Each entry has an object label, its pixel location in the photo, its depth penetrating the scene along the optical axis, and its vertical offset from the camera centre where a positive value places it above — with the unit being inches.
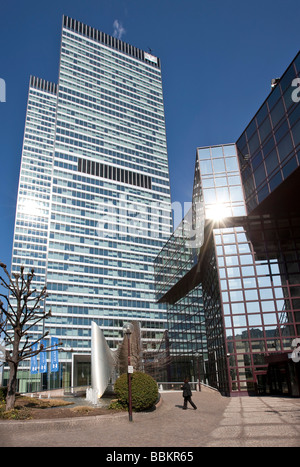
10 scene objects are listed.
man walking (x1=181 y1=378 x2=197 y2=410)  700.0 -61.1
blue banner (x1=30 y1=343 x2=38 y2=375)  1422.2 +0.5
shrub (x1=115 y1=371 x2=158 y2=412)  652.7 -49.8
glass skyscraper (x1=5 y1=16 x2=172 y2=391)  3100.4 +1590.8
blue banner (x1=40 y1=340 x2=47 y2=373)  1474.2 +12.8
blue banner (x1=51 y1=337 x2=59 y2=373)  1450.8 +18.0
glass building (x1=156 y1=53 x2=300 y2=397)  1019.9 +347.6
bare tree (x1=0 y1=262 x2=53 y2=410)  628.4 +23.0
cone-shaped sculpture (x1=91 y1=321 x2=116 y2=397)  1008.6 +2.7
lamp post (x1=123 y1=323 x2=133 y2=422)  577.0 -49.9
